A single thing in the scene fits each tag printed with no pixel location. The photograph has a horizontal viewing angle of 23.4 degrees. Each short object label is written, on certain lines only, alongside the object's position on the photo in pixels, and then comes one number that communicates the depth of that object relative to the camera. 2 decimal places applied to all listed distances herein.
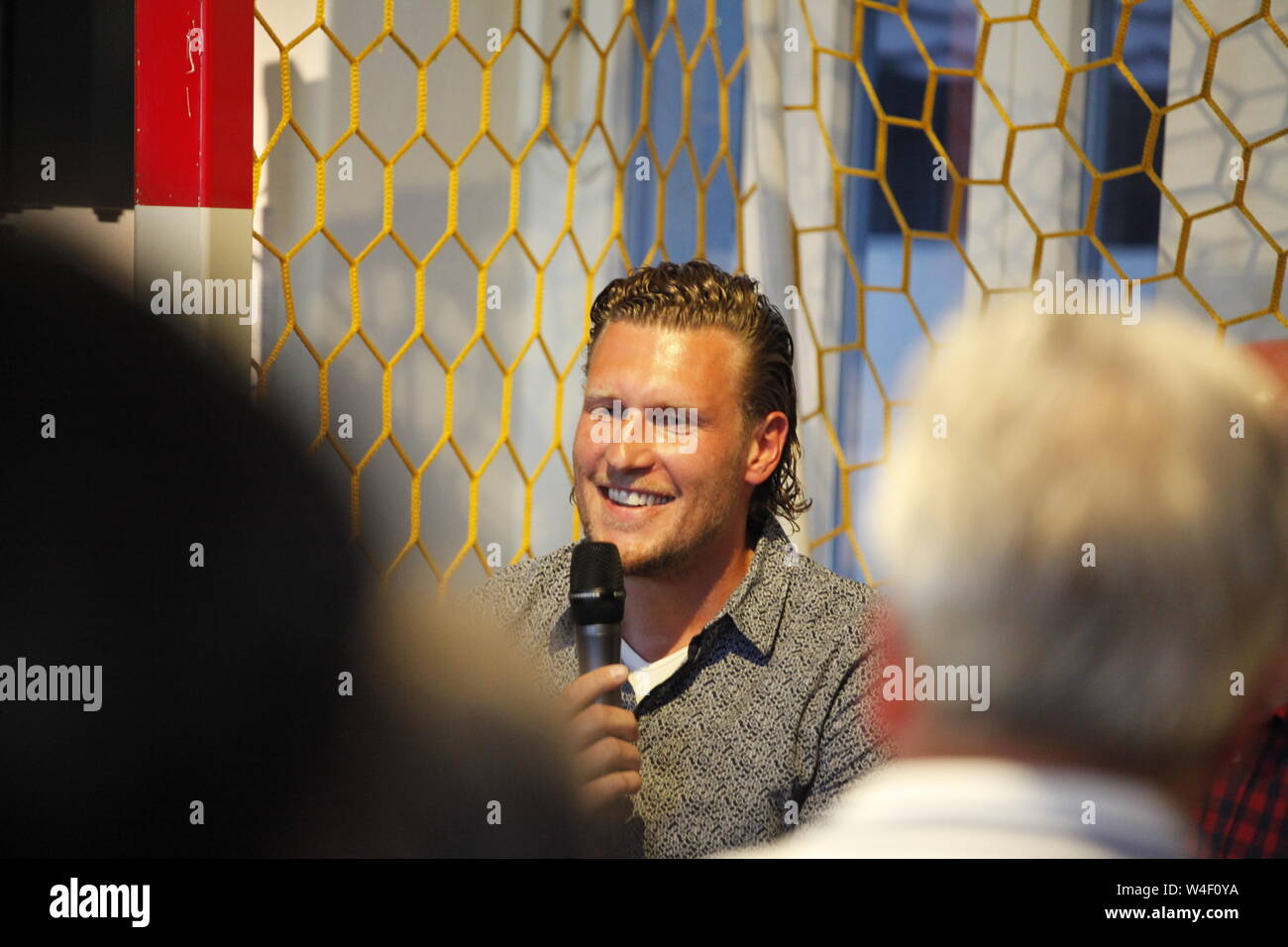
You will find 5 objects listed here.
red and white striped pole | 2.14
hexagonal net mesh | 2.34
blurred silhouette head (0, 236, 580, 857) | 1.21
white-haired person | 1.70
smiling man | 2.16
